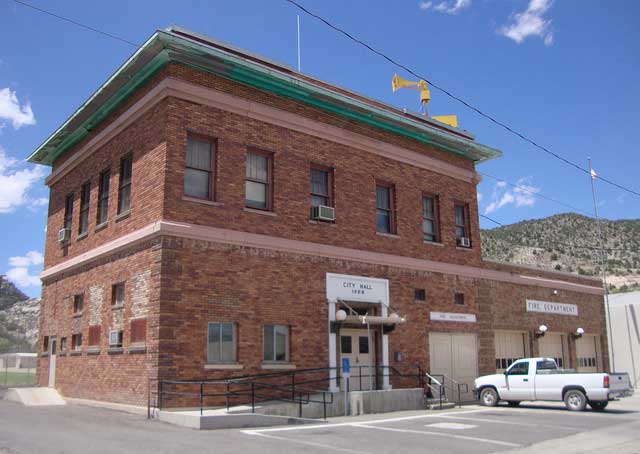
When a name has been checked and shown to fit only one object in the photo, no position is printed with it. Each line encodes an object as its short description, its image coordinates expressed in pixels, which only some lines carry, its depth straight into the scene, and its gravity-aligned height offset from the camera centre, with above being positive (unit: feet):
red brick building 55.83 +12.52
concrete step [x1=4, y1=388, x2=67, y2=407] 66.86 -3.96
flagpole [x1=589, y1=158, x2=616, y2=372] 105.19 +2.86
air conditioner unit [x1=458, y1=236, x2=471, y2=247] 83.46 +14.43
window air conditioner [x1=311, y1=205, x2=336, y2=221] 65.87 +14.51
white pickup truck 64.95 -3.50
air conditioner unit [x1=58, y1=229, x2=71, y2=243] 74.38 +14.19
